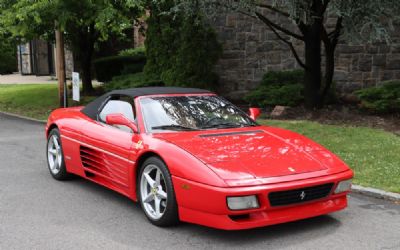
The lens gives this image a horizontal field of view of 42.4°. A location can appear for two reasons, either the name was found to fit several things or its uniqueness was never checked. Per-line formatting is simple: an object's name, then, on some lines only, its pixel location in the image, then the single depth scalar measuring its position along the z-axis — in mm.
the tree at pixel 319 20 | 8883
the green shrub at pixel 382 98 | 10977
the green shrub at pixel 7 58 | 34281
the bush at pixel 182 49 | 14430
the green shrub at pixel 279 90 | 12516
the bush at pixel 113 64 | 22219
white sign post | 12992
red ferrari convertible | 4352
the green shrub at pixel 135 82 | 15344
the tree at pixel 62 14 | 12695
